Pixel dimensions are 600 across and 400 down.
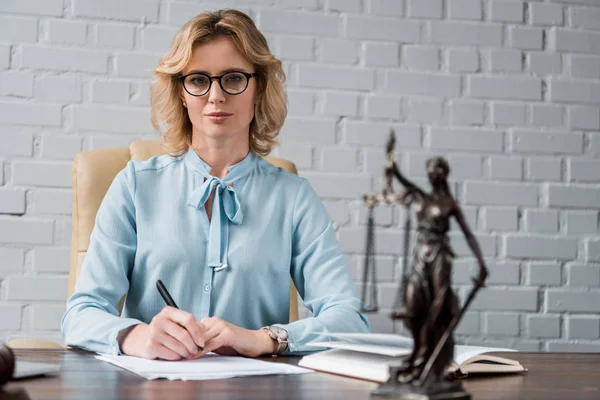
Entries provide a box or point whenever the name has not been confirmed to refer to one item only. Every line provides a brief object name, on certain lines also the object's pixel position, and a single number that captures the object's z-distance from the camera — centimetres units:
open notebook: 195
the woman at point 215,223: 239
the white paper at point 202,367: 196
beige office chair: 254
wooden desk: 185
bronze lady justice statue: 166
